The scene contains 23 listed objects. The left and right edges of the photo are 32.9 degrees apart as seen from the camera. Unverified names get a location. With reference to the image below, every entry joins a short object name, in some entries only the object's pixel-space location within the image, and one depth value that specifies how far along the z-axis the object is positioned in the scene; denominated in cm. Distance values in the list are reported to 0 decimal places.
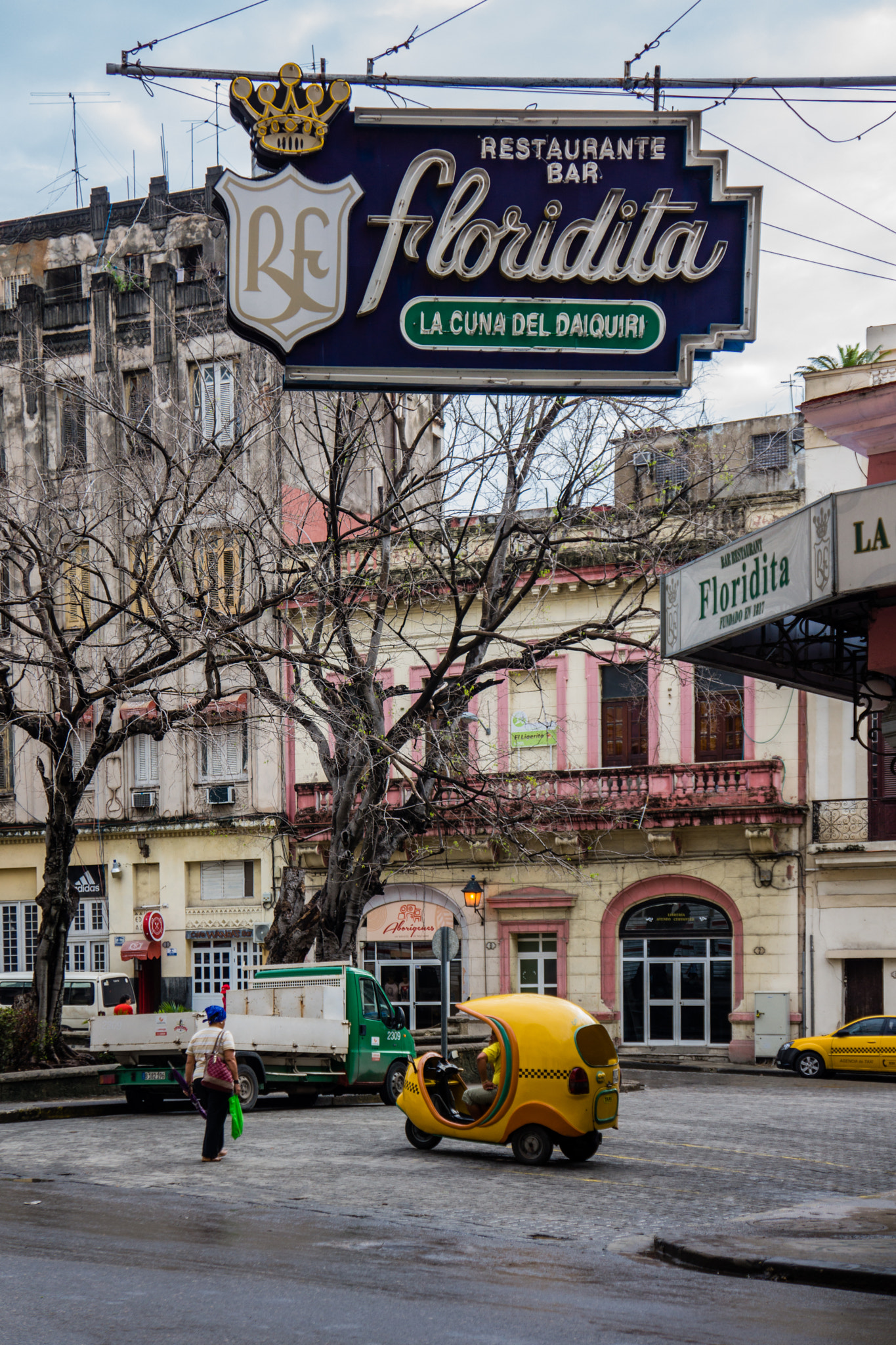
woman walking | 1546
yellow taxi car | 2814
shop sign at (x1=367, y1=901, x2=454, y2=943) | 3647
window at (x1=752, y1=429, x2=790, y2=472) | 3569
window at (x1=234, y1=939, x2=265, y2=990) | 3759
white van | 3322
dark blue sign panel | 797
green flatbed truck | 2145
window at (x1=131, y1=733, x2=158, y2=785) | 3947
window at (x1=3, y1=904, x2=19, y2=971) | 4069
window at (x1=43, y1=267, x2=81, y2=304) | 4209
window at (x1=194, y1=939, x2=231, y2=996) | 3797
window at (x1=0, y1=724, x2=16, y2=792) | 4109
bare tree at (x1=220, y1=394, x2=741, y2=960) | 2089
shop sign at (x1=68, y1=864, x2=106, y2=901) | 3978
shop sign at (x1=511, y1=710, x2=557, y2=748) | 3538
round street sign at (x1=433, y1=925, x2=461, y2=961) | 2499
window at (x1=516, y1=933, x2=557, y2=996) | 3525
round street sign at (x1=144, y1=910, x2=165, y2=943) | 3481
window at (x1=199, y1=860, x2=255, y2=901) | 3819
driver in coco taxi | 1548
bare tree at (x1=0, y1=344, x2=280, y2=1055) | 2041
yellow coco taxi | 1506
